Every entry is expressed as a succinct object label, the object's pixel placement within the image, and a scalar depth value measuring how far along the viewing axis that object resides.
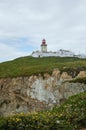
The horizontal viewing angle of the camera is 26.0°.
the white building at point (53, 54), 76.50
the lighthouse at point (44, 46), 82.82
